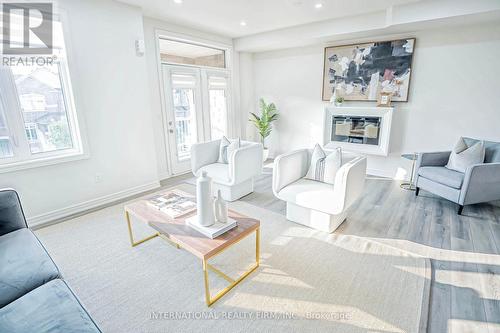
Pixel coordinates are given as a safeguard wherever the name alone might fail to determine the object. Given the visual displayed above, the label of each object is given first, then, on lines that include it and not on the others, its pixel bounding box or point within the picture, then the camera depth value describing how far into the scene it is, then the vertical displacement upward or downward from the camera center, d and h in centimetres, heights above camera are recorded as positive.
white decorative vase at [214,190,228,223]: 191 -76
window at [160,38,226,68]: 434 +108
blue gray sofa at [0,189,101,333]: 110 -93
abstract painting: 401 +65
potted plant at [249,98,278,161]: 555 -22
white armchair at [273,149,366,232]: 245 -88
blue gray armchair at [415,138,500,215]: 283 -87
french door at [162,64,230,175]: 444 +6
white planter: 567 -100
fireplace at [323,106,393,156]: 423 -38
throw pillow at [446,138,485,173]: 310 -63
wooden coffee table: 169 -91
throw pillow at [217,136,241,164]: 361 -56
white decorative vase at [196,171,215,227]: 183 -67
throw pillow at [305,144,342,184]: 278 -65
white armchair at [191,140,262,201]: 329 -81
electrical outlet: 337 -89
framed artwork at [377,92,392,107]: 415 +14
